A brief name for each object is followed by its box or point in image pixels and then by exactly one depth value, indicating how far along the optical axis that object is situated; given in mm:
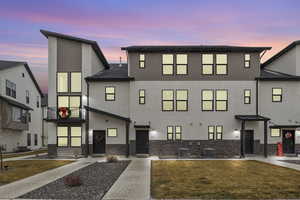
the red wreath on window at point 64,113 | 24578
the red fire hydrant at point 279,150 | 24875
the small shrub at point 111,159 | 20512
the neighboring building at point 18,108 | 34188
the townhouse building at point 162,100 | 25203
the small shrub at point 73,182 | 11188
